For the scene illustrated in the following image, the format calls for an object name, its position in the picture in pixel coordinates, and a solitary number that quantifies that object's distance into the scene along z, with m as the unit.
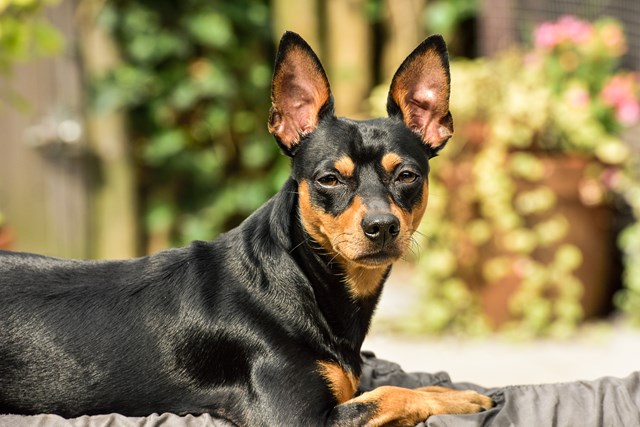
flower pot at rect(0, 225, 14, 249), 9.26
